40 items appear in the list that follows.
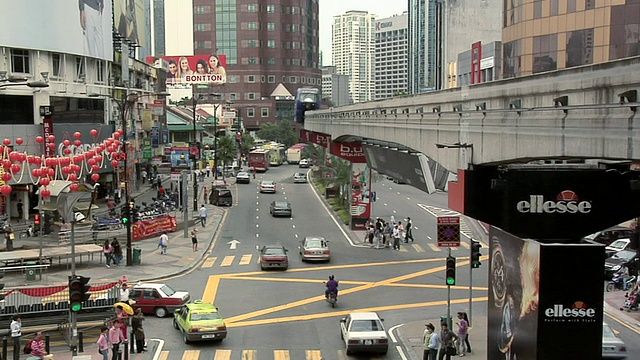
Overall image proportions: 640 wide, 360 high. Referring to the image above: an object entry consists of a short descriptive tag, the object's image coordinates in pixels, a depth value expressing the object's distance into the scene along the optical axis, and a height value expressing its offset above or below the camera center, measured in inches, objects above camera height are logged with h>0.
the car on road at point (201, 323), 910.4 -248.0
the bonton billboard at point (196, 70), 5467.5 +350.8
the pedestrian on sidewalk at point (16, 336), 840.3 -243.0
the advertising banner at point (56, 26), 2004.2 +257.4
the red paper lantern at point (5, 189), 1252.0 -117.7
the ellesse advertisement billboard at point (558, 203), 681.6 -77.5
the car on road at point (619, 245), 1496.6 -256.5
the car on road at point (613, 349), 844.0 -256.1
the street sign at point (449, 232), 962.1 -145.0
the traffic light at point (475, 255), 1001.5 -180.4
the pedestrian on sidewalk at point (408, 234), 1779.0 -270.9
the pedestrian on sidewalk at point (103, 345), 826.2 -246.3
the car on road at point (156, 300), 1065.5 -254.4
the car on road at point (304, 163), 4258.4 -255.0
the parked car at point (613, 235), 1646.2 -255.4
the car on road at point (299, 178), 3233.3 -257.4
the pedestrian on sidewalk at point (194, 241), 1609.6 -260.5
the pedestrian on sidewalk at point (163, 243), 1560.0 -256.7
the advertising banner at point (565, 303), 651.5 -158.9
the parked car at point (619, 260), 1316.4 -254.5
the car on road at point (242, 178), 3184.1 -253.9
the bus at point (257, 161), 3809.1 -215.6
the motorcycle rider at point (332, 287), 1114.7 -247.0
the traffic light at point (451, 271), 894.9 -179.9
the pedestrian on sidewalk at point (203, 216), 1978.3 -254.2
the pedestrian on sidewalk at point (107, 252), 1435.8 -252.2
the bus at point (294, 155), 4570.4 -223.3
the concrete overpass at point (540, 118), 490.3 -0.5
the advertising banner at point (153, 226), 1760.6 -259.7
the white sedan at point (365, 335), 867.4 -248.4
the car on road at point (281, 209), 2171.5 -262.2
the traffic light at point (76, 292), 828.0 -188.8
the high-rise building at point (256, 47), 6053.2 +567.3
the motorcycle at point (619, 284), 1238.9 -271.7
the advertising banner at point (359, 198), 1927.9 -202.7
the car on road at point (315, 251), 1485.0 -260.9
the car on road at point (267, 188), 2775.6 -255.4
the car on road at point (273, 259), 1400.1 -260.3
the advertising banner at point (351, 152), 1983.6 -90.2
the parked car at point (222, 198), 2458.2 -258.5
